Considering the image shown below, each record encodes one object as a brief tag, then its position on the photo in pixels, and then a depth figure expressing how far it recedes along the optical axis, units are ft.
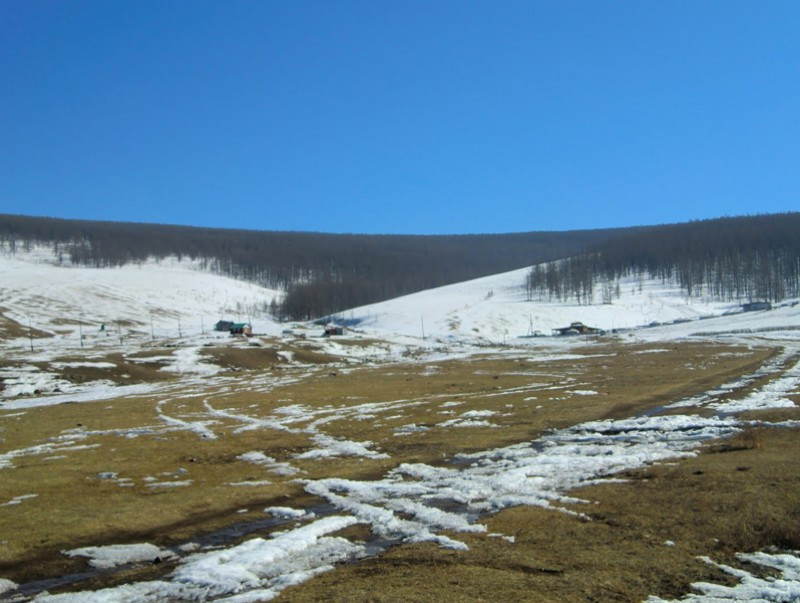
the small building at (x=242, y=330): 416.75
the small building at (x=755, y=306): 544.82
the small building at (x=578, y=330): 484.33
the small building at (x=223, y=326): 487.61
